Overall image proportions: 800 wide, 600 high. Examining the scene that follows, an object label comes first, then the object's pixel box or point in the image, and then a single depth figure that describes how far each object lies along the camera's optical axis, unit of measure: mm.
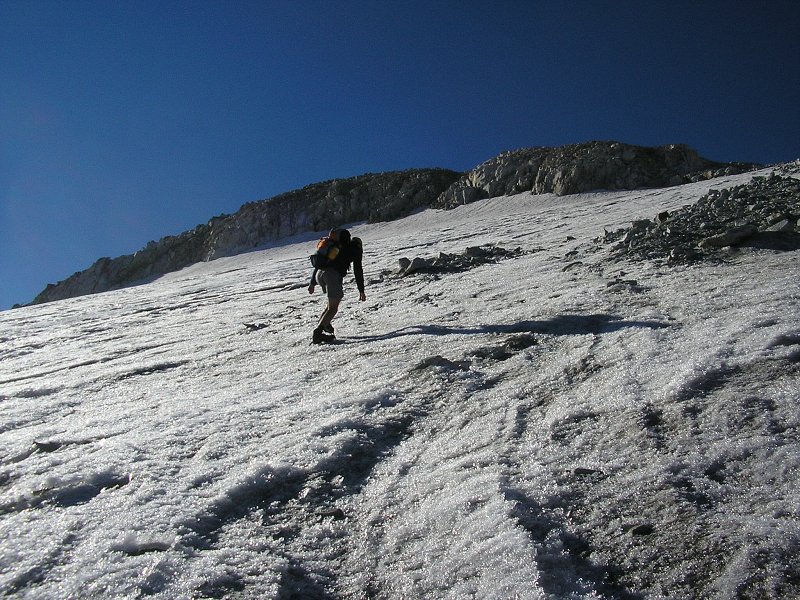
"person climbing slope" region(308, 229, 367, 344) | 7602
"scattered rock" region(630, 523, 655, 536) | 2516
